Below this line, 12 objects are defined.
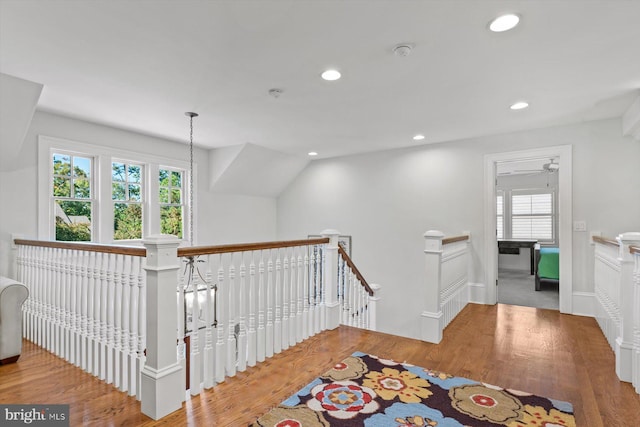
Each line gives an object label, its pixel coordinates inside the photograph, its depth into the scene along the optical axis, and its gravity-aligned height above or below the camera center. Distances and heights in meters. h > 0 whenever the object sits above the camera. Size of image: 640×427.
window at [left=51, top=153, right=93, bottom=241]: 4.17 +0.23
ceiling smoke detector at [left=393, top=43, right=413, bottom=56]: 2.43 +1.22
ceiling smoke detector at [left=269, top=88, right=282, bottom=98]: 3.29 +1.22
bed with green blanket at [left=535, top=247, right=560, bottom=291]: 5.97 -0.97
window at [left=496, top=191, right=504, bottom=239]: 8.42 -0.04
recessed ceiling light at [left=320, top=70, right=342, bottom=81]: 2.90 +1.23
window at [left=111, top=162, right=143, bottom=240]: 4.73 +0.21
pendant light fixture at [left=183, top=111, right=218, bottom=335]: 2.20 -0.54
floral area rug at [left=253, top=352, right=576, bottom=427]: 1.97 -1.24
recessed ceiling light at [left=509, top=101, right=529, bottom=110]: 3.62 +1.19
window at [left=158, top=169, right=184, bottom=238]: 5.36 +0.21
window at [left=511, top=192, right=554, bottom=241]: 7.88 -0.09
